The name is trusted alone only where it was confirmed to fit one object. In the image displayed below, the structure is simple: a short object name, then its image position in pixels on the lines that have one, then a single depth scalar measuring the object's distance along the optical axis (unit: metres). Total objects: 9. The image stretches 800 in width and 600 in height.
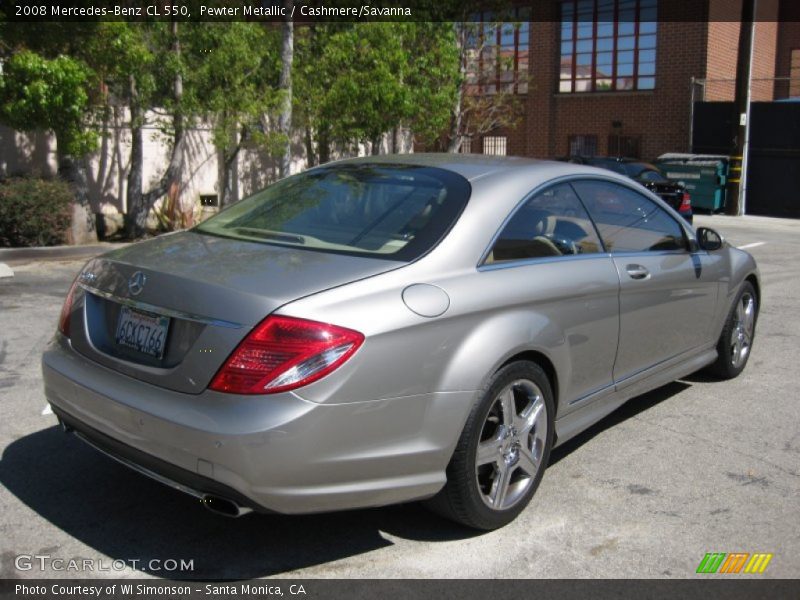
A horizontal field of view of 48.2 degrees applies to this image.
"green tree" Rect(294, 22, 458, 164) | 13.78
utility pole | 20.06
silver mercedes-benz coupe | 3.20
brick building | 24.38
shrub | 11.52
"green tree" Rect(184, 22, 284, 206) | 12.58
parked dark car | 16.34
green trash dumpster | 21.75
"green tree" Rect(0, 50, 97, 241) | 10.66
